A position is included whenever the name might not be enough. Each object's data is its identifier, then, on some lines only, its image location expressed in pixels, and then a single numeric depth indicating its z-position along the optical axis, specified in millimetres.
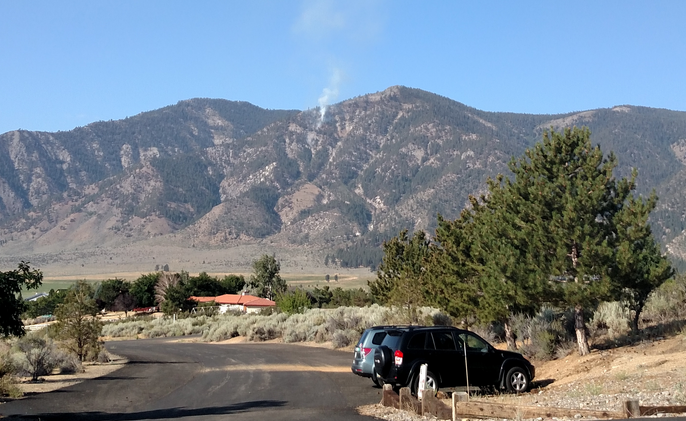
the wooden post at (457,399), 12164
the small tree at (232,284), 111500
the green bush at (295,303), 60000
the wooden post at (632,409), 11375
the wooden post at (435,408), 12828
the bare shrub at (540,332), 22562
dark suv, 16547
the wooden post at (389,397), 14971
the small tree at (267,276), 100812
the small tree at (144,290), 100812
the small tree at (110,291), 97000
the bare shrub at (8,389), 18203
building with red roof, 87500
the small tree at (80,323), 28922
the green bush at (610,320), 23734
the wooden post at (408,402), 13875
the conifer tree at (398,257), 47125
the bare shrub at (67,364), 25438
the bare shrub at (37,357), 23250
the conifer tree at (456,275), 26594
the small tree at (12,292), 14406
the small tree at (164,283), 91438
